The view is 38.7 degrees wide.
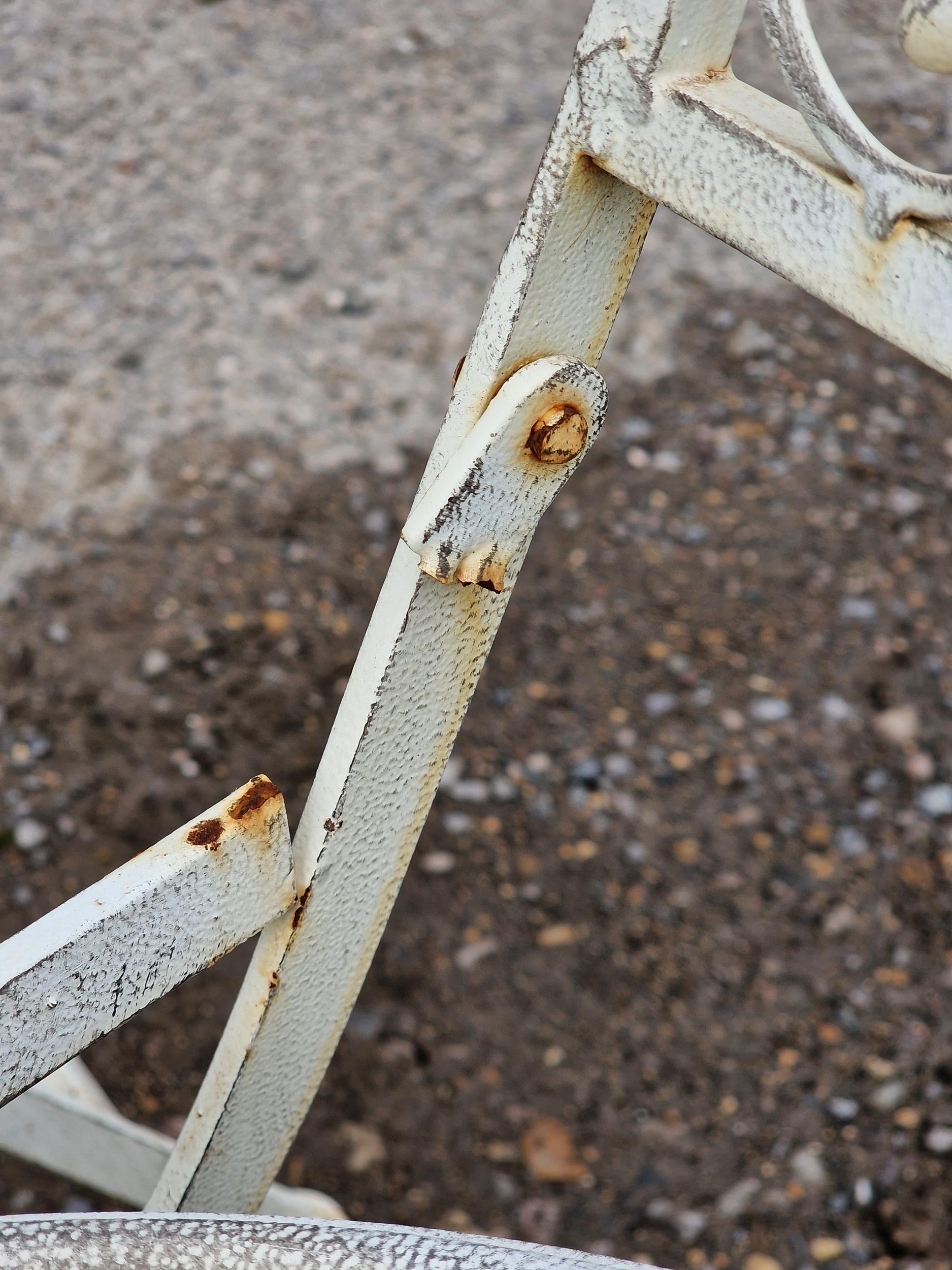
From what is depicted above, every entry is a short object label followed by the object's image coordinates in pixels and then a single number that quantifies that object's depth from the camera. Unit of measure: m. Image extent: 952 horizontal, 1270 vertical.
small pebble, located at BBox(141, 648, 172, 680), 0.67
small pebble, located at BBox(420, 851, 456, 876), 0.61
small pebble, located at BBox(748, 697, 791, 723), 0.67
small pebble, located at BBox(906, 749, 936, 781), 0.64
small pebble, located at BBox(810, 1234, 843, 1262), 0.50
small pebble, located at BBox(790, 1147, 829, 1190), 0.52
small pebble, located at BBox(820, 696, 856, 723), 0.67
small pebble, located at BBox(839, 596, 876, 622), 0.71
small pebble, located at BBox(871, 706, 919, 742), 0.66
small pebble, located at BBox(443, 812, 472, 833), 0.63
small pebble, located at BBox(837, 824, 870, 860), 0.62
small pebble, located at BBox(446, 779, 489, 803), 0.64
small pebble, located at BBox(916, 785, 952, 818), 0.63
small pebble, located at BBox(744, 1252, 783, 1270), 0.50
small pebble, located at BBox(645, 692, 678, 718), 0.67
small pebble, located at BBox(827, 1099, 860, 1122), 0.54
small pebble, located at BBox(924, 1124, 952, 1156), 0.52
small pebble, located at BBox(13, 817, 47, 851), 0.61
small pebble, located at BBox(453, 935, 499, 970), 0.59
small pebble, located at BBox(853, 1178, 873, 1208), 0.51
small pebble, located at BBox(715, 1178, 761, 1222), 0.52
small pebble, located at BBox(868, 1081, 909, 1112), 0.54
